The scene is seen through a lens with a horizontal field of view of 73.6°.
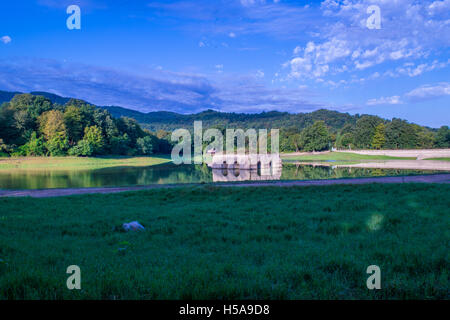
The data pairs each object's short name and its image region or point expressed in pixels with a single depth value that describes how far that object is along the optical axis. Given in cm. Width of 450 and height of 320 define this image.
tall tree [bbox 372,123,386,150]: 8338
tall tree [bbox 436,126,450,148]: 7514
